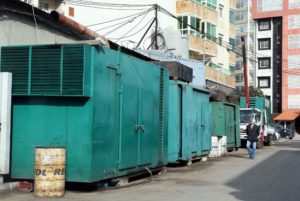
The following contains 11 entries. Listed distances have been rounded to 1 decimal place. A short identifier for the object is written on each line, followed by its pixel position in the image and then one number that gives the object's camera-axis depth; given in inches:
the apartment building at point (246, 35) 3518.7
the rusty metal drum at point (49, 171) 408.5
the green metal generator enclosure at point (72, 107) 422.3
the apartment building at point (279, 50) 3255.4
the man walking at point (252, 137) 898.7
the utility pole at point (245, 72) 1632.0
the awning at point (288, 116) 3093.0
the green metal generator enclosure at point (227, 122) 930.1
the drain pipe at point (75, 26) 509.4
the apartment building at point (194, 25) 1587.1
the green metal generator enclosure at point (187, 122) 665.6
